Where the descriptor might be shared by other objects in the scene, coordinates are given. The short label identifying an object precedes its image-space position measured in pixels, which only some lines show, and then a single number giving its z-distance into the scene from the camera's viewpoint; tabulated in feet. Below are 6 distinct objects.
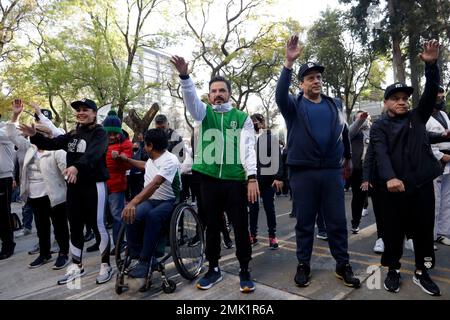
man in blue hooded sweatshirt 9.63
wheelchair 9.79
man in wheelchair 9.78
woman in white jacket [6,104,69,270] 12.85
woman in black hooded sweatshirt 11.03
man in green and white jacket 9.84
